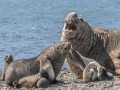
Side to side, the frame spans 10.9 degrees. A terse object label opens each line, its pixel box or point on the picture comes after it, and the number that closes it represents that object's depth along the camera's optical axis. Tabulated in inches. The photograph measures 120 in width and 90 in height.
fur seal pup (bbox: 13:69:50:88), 450.6
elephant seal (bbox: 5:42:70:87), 471.8
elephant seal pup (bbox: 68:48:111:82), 456.4
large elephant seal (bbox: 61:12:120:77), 499.5
